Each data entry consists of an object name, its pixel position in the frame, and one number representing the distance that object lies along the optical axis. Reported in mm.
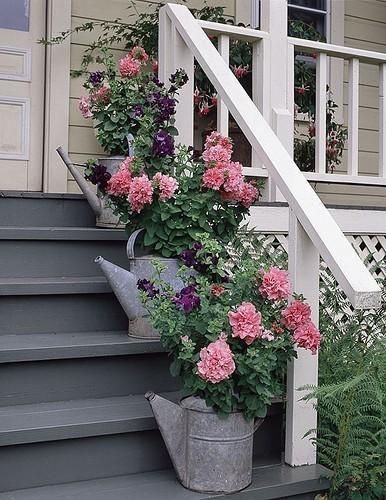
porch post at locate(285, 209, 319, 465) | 2115
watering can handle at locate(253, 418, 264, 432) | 1995
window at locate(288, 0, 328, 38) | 4973
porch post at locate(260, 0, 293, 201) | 3166
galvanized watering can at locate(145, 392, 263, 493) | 1893
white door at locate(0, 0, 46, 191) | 3994
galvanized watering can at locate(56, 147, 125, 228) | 2969
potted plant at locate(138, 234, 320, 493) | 1867
